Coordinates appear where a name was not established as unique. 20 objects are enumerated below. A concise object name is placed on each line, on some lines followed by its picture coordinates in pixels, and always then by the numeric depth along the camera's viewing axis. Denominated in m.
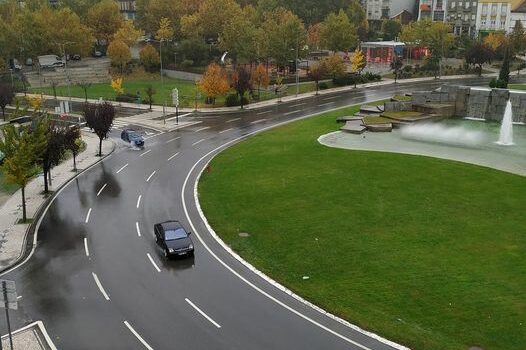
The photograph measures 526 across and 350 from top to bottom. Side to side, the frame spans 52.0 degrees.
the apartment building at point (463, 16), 146.62
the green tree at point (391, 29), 146.48
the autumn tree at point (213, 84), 74.88
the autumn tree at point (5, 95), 70.38
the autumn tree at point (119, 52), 102.17
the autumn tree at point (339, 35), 108.94
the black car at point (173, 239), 29.17
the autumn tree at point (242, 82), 73.25
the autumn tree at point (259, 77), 83.38
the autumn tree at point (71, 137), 40.81
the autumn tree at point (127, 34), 110.12
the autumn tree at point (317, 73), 88.19
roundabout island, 23.11
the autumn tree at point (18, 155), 33.19
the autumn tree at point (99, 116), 50.44
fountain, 52.76
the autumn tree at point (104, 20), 119.19
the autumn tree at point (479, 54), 105.25
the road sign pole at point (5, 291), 17.94
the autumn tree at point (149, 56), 105.50
